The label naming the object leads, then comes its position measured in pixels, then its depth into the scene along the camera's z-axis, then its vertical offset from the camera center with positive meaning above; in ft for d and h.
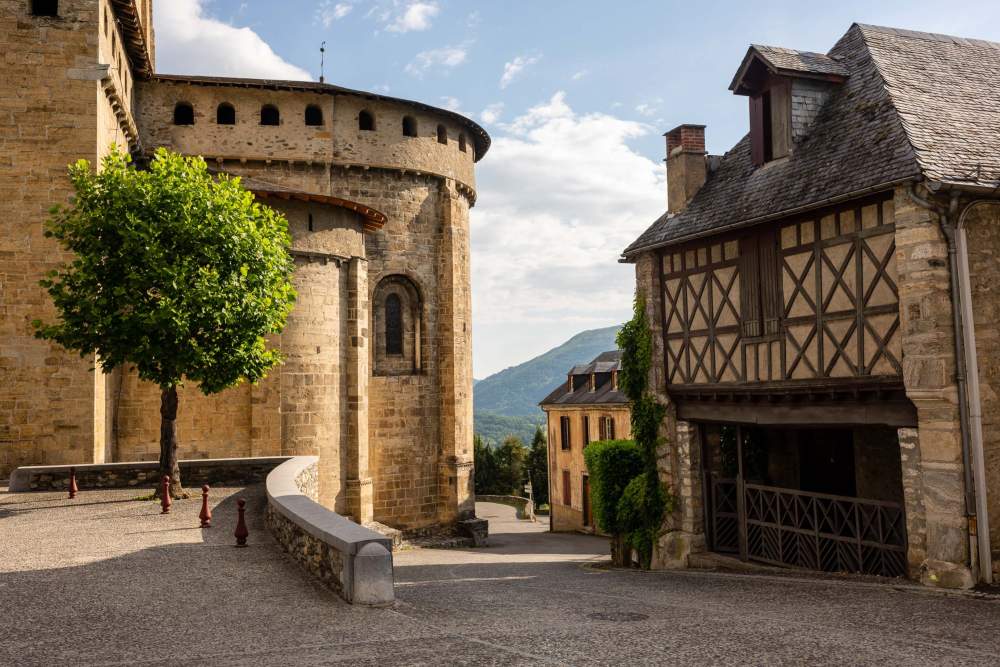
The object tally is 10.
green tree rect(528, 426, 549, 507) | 189.26 -13.54
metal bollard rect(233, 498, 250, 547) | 35.52 -4.87
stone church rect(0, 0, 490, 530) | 57.52 +14.67
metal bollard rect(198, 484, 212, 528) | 39.96 -4.56
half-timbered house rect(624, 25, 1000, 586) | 35.73 +4.92
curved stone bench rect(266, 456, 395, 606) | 25.96 -4.51
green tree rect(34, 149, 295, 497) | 45.93 +8.48
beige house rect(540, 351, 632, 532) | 119.96 -2.08
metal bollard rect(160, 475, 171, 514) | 43.68 -4.03
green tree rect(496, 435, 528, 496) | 213.87 -14.19
